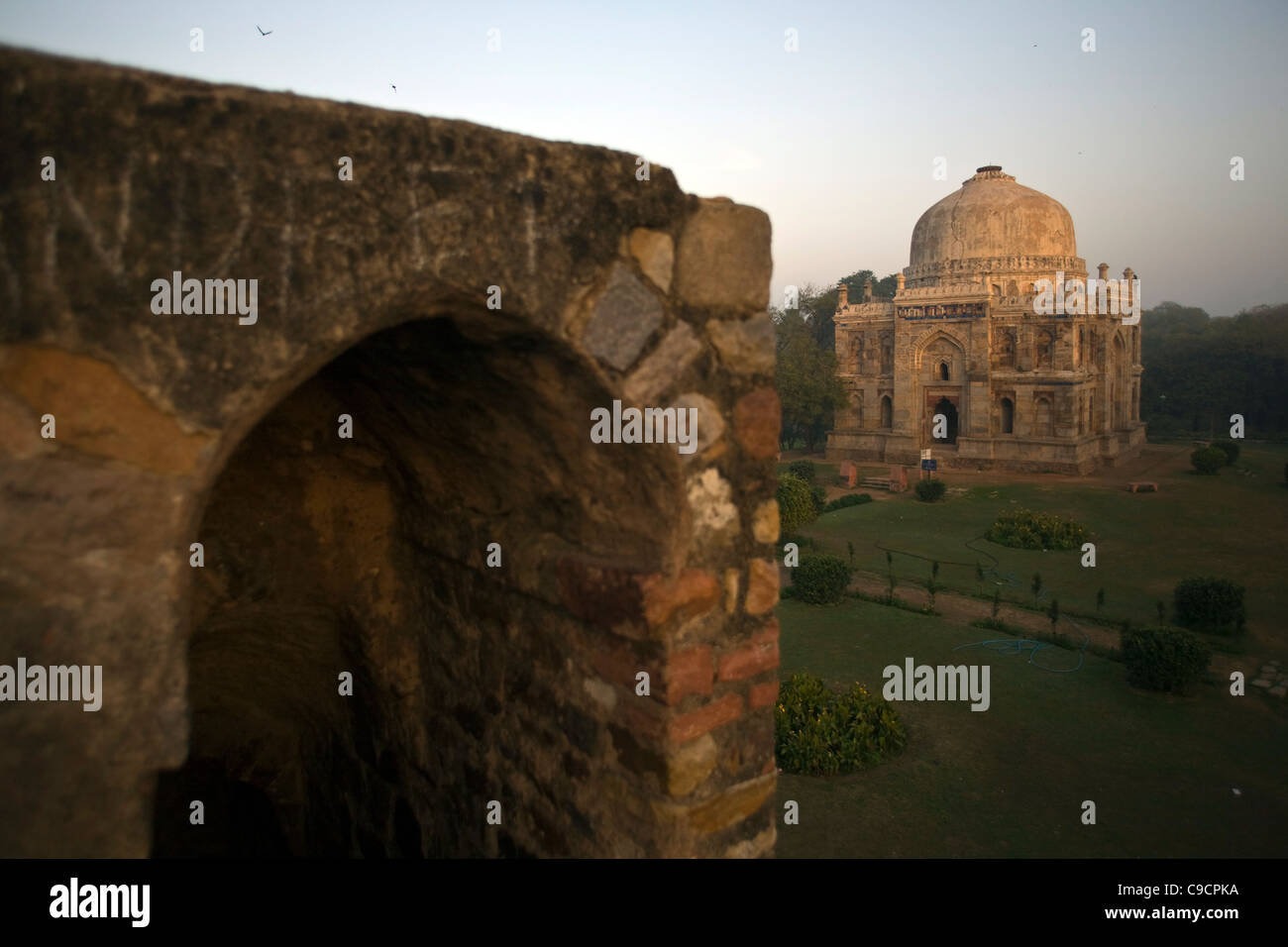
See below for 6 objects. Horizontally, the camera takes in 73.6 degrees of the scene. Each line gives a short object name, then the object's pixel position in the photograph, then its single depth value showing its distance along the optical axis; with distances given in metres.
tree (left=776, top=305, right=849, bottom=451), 28.20
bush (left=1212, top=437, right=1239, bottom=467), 24.91
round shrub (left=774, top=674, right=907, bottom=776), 7.57
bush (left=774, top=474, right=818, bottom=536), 14.88
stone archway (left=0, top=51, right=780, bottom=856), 1.50
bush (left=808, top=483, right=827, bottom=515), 18.21
